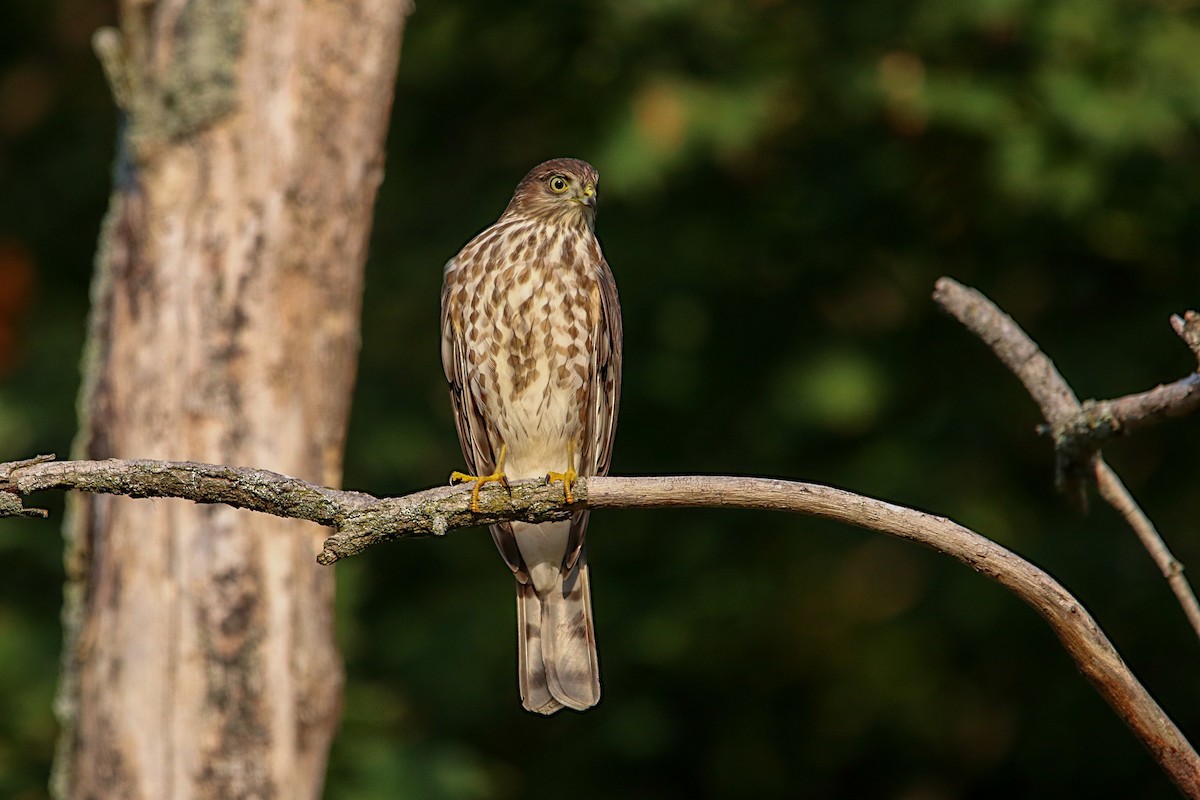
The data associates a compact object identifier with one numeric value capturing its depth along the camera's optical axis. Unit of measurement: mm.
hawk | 8656
